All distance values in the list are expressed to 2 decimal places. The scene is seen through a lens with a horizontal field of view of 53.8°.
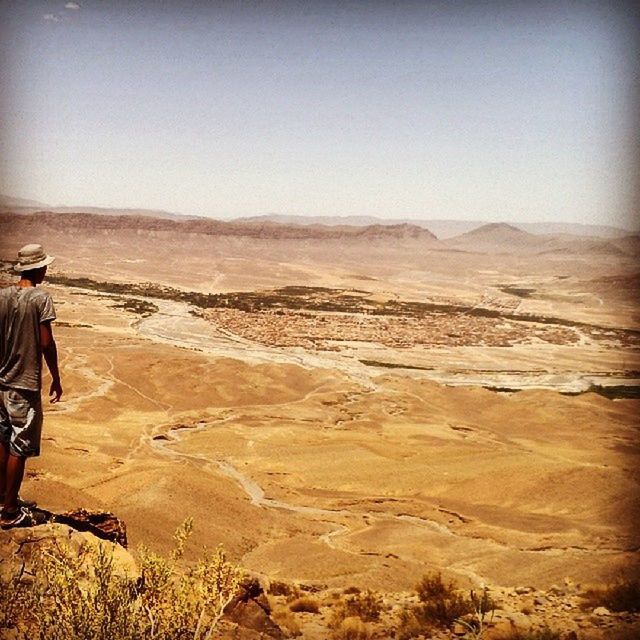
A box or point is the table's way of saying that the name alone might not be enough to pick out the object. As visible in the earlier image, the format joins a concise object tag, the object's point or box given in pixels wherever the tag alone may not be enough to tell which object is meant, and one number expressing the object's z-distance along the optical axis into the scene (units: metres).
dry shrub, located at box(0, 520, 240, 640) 3.26
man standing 3.94
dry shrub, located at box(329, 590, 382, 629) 5.70
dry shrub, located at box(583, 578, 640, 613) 5.76
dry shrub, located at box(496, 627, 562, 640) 4.77
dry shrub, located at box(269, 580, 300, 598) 6.64
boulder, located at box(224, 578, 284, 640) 4.89
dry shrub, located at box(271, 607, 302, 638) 5.24
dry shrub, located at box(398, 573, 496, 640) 5.33
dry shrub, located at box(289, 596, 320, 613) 6.20
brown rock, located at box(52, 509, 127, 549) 5.00
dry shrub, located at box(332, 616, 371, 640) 5.16
